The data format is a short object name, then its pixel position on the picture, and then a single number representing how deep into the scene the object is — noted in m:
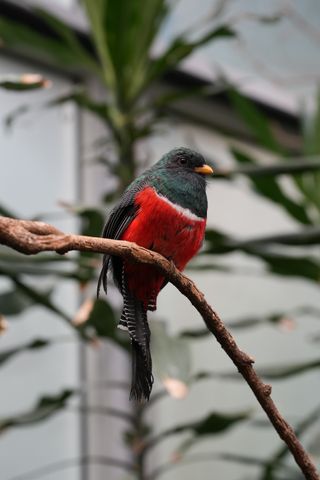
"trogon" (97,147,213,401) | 2.98
